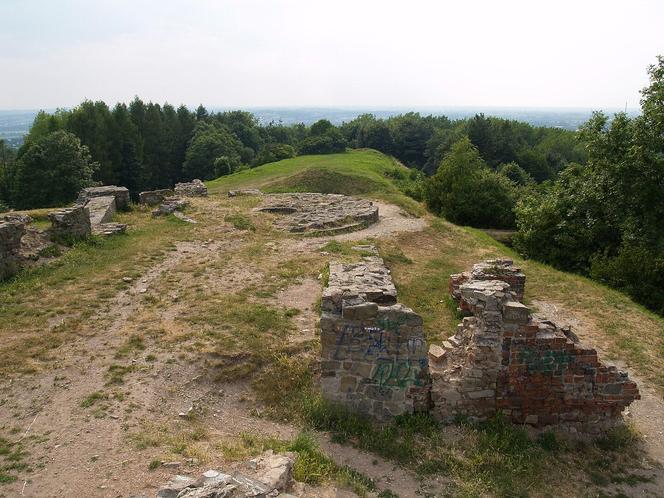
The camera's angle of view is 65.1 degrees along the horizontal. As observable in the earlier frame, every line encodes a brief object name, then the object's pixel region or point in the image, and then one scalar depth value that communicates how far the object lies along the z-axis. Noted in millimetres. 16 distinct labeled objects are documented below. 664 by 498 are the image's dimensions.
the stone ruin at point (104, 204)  17484
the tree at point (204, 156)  57281
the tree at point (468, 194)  28734
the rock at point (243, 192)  27222
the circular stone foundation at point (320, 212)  19972
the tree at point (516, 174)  48988
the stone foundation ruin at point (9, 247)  12672
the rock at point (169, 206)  20969
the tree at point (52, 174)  35406
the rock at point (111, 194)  21828
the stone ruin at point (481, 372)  7812
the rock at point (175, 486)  5117
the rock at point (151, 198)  23172
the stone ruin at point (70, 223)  15196
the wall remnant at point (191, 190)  26531
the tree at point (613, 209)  16797
